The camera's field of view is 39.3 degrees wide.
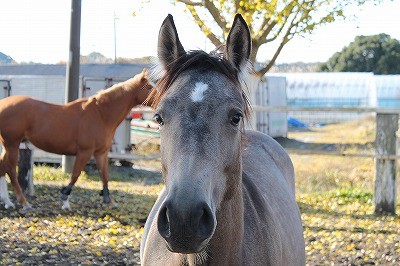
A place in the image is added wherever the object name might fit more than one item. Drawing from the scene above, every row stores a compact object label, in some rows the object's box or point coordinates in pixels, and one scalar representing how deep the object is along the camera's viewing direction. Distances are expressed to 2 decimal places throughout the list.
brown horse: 8.41
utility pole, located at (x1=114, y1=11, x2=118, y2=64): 35.33
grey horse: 2.14
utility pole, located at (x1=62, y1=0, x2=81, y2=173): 11.88
